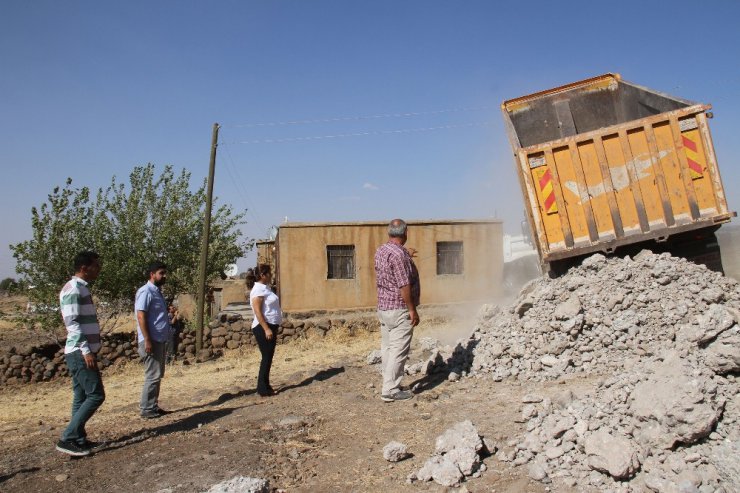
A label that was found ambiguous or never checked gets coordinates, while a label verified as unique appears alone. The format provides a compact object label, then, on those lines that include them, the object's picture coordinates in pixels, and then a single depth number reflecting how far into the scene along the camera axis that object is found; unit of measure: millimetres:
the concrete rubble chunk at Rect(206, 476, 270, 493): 3549
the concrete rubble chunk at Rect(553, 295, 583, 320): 5641
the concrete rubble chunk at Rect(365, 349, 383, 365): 7902
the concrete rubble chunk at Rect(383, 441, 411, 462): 4039
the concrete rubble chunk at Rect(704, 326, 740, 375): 3742
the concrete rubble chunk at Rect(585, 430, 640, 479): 3248
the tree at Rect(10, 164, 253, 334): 12617
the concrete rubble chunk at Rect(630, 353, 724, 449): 3324
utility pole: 12695
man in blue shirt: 5734
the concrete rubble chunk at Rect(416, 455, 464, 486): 3607
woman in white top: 6656
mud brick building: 15039
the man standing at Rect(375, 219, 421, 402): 5496
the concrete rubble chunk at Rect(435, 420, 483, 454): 3813
